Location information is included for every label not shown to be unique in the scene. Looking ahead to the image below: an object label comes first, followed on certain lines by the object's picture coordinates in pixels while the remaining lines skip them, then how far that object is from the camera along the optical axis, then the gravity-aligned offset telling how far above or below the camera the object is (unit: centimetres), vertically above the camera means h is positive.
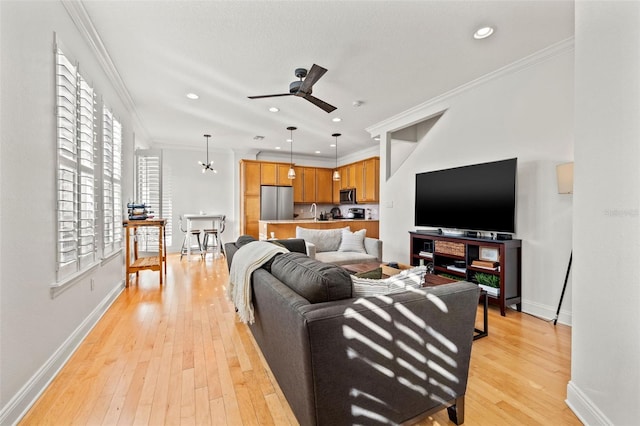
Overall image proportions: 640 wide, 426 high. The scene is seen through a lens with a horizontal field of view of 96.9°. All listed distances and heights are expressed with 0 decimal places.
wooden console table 406 -68
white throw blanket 187 -41
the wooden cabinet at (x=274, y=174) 728 +96
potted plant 315 -81
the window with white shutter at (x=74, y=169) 210 +34
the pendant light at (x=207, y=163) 696 +113
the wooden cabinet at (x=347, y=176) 750 +94
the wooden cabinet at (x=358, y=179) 718 +83
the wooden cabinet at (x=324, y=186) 812 +72
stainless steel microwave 745 +41
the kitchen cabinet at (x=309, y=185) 792 +73
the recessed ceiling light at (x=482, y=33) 253 +163
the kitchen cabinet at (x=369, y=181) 677 +72
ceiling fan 278 +131
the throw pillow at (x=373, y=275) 177 -40
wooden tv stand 306 -57
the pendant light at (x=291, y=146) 552 +161
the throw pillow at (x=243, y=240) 279 -30
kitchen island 557 -32
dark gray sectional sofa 112 -60
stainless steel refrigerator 726 +22
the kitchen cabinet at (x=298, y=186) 775 +68
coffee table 251 -79
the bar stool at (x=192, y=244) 623 -81
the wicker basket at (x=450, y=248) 348 -47
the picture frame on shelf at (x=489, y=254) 320 -49
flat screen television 313 +18
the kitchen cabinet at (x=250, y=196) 711 +37
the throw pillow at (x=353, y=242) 449 -50
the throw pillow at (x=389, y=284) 142 -39
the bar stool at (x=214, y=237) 641 -64
